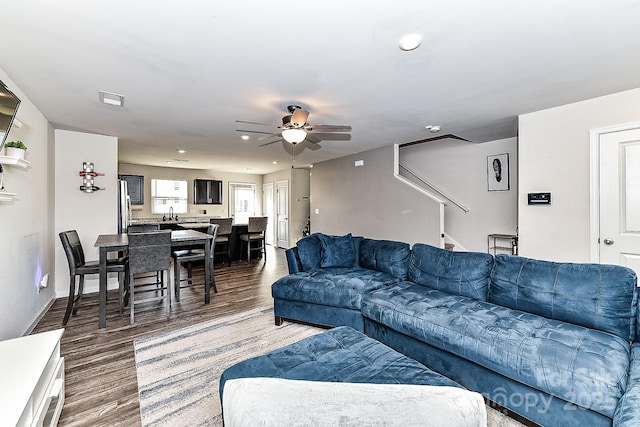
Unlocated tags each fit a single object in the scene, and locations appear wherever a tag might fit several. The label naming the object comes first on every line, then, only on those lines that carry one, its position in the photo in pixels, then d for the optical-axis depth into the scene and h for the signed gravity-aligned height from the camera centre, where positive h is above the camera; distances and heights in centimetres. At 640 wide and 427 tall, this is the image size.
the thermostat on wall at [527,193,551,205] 332 +18
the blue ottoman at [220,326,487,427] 72 -51
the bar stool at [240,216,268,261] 644 -46
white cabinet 124 -81
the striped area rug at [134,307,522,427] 175 -122
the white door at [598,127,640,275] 282 +15
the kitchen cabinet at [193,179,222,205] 825 +70
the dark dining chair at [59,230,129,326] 305 -58
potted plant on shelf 227 +54
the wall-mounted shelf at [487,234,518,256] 470 -53
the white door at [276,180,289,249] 862 +5
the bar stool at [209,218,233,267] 592 -46
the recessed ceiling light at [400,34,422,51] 186 +117
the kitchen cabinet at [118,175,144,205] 676 +69
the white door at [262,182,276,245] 934 +23
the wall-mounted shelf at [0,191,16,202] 207 +16
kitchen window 780 +55
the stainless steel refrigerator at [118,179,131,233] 459 +14
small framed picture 486 +73
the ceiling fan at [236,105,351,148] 286 +93
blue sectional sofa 145 -76
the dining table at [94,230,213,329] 300 -36
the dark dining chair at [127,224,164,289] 438 -23
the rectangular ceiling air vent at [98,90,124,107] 276 +119
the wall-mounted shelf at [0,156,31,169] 219 +44
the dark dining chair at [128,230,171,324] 313 -44
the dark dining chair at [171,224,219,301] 371 -59
